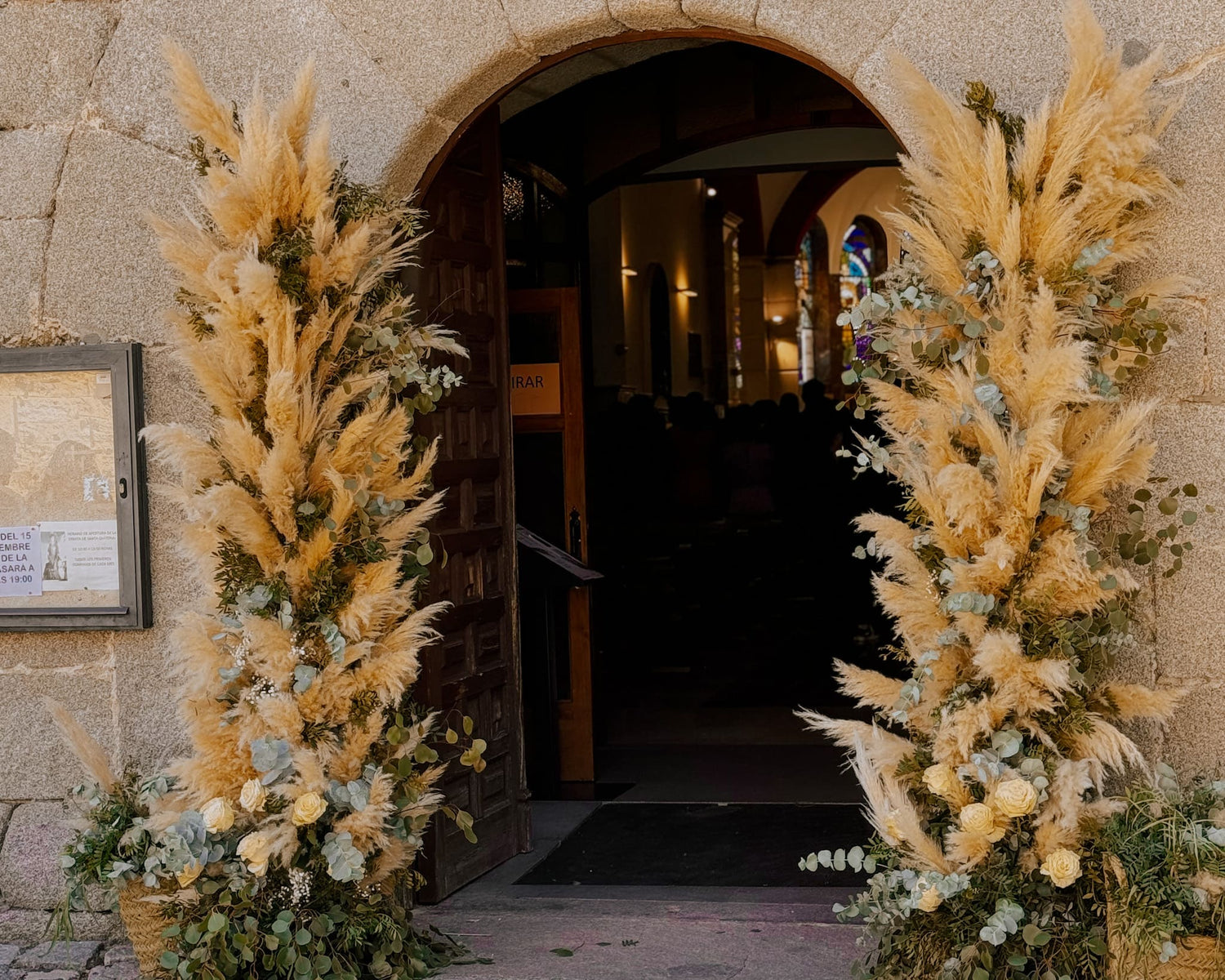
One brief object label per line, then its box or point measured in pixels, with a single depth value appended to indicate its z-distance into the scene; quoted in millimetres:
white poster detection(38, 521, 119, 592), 4324
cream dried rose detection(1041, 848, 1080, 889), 3135
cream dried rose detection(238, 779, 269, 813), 3570
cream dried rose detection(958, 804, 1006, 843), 3162
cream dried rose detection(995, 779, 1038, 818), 3133
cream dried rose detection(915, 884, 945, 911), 3215
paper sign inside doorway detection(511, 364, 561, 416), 6199
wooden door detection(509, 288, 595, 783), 6148
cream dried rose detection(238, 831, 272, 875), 3520
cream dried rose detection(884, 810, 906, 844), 3240
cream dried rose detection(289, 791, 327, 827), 3518
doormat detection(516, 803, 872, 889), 4945
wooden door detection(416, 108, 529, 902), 4562
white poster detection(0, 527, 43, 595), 4367
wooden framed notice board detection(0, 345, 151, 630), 4277
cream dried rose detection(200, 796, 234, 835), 3555
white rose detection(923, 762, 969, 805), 3223
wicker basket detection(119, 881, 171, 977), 3697
